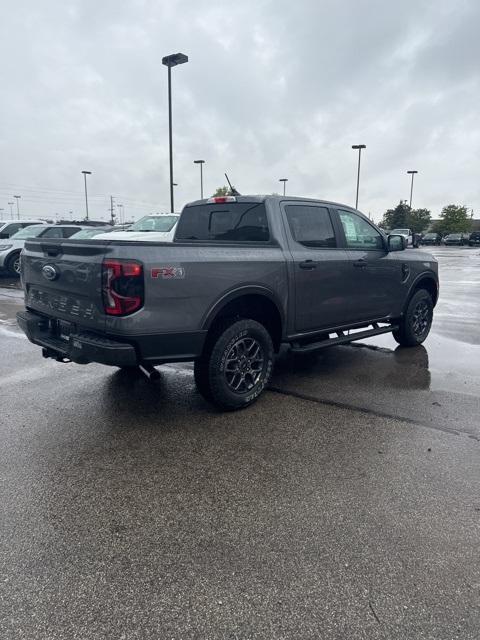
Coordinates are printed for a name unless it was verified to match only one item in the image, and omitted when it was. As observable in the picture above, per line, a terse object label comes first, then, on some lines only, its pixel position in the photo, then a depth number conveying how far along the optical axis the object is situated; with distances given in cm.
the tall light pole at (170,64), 1769
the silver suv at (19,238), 1491
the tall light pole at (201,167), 3522
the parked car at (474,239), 5025
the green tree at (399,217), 6465
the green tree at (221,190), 4847
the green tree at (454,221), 6262
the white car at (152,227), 1223
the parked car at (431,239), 5519
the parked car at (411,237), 3972
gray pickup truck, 349
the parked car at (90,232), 1500
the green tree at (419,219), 6512
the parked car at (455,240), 5147
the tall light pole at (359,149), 3897
